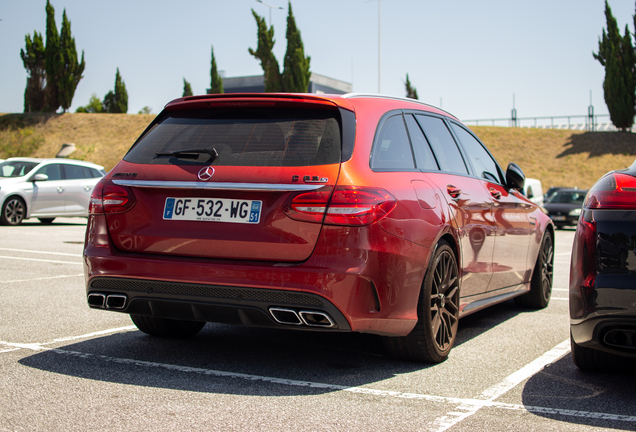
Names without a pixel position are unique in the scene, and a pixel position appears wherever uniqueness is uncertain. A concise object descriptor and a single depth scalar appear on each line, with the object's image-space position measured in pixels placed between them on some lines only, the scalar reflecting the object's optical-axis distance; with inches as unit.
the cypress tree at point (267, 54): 2386.8
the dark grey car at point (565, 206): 1065.5
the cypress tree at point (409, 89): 2787.9
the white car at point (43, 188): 668.1
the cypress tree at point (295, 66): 2354.7
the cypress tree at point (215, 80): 2792.8
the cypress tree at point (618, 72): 2293.3
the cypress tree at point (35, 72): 2336.4
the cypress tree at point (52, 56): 2332.7
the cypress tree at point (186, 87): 3230.8
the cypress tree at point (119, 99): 3048.7
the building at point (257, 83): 3801.7
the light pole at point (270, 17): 2410.8
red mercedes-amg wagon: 142.9
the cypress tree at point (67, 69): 2349.9
